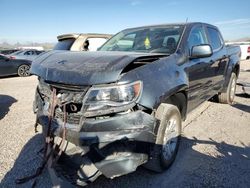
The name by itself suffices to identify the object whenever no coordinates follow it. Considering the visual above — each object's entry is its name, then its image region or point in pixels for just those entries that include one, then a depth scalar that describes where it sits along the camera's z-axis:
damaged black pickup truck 1.80
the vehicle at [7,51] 13.13
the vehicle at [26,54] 11.87
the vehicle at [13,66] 9.43
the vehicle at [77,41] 6.10
